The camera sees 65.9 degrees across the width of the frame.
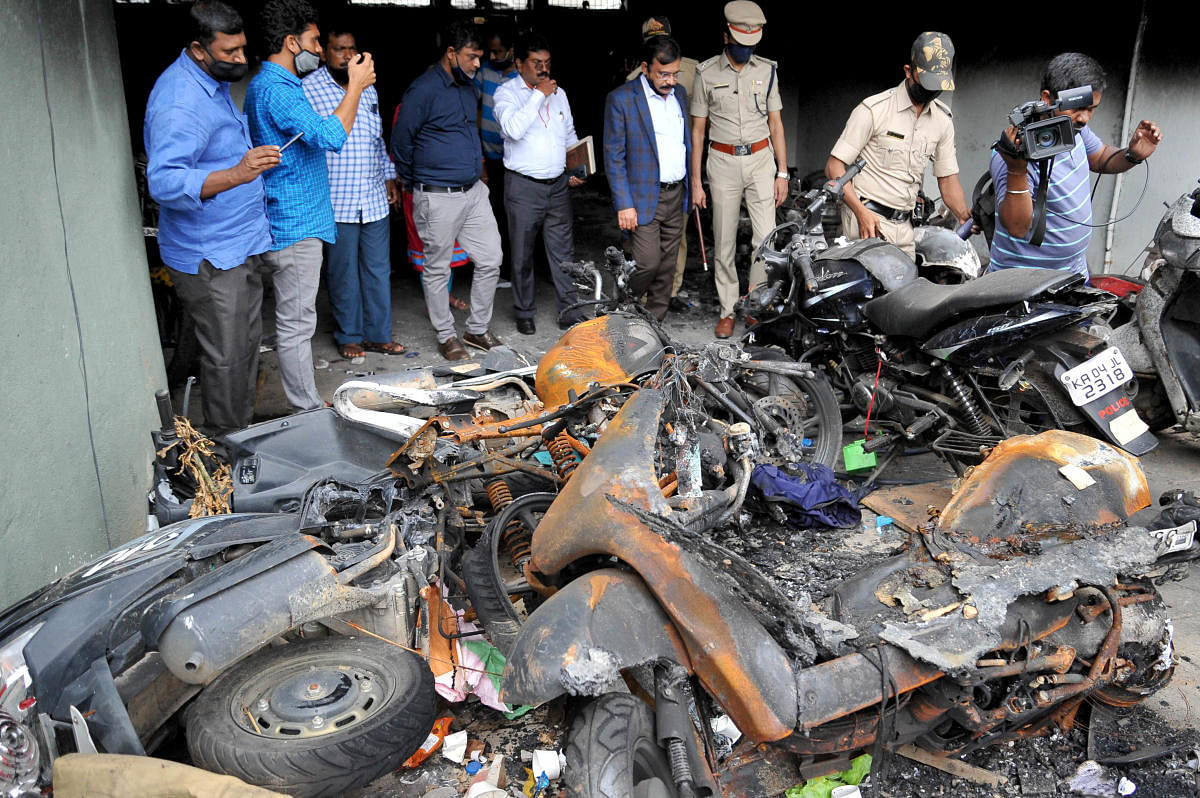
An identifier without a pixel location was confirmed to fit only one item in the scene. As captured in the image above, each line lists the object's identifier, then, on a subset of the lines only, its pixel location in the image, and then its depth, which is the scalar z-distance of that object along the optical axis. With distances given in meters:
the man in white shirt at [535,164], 7.12
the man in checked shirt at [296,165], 5.55
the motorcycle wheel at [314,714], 2.75
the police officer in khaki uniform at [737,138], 7.36
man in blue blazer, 7.20
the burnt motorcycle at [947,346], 4.50
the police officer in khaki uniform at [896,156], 6.21
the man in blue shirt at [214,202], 4.88
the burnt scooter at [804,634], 2.51
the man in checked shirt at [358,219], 6.63
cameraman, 4.92
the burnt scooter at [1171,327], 4.98
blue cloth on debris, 4.78
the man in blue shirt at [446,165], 6.92
